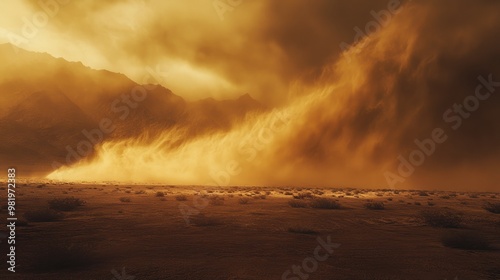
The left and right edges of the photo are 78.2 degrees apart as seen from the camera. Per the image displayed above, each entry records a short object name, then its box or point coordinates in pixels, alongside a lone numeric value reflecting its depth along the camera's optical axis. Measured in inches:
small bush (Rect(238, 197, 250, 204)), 928.5
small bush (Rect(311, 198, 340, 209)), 816.8
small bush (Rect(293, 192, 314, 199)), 1192.4
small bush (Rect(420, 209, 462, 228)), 556.4
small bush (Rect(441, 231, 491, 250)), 385.4
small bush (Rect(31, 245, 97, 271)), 277.3
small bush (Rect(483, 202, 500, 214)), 792.9
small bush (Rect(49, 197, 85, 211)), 687.1
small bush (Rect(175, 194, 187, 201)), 1011.3
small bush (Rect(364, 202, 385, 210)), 803.9
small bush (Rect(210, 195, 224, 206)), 905.5
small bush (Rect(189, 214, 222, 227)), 522.9
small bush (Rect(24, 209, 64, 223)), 521.0
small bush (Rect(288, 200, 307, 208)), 851.2
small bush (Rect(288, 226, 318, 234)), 478.4
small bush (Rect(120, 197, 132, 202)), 927.3
